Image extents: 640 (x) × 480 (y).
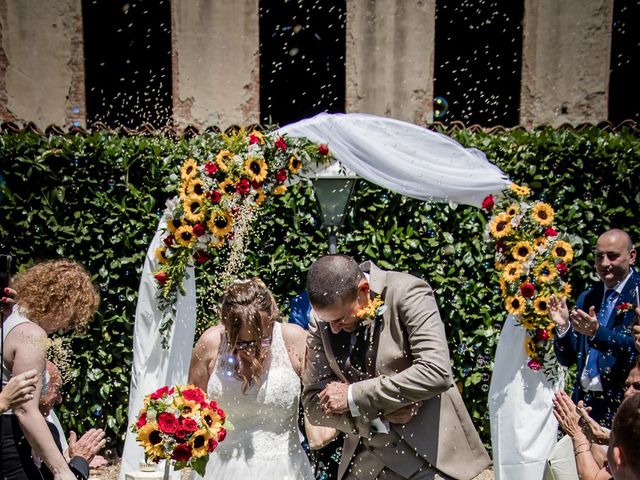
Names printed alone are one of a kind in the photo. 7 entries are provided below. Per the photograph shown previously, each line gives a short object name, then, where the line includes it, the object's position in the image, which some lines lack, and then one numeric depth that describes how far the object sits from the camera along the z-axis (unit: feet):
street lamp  19.67
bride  14.06
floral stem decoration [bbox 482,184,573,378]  19.48
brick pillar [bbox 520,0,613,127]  41.19
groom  10.91
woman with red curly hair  12.22
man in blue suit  15.66
